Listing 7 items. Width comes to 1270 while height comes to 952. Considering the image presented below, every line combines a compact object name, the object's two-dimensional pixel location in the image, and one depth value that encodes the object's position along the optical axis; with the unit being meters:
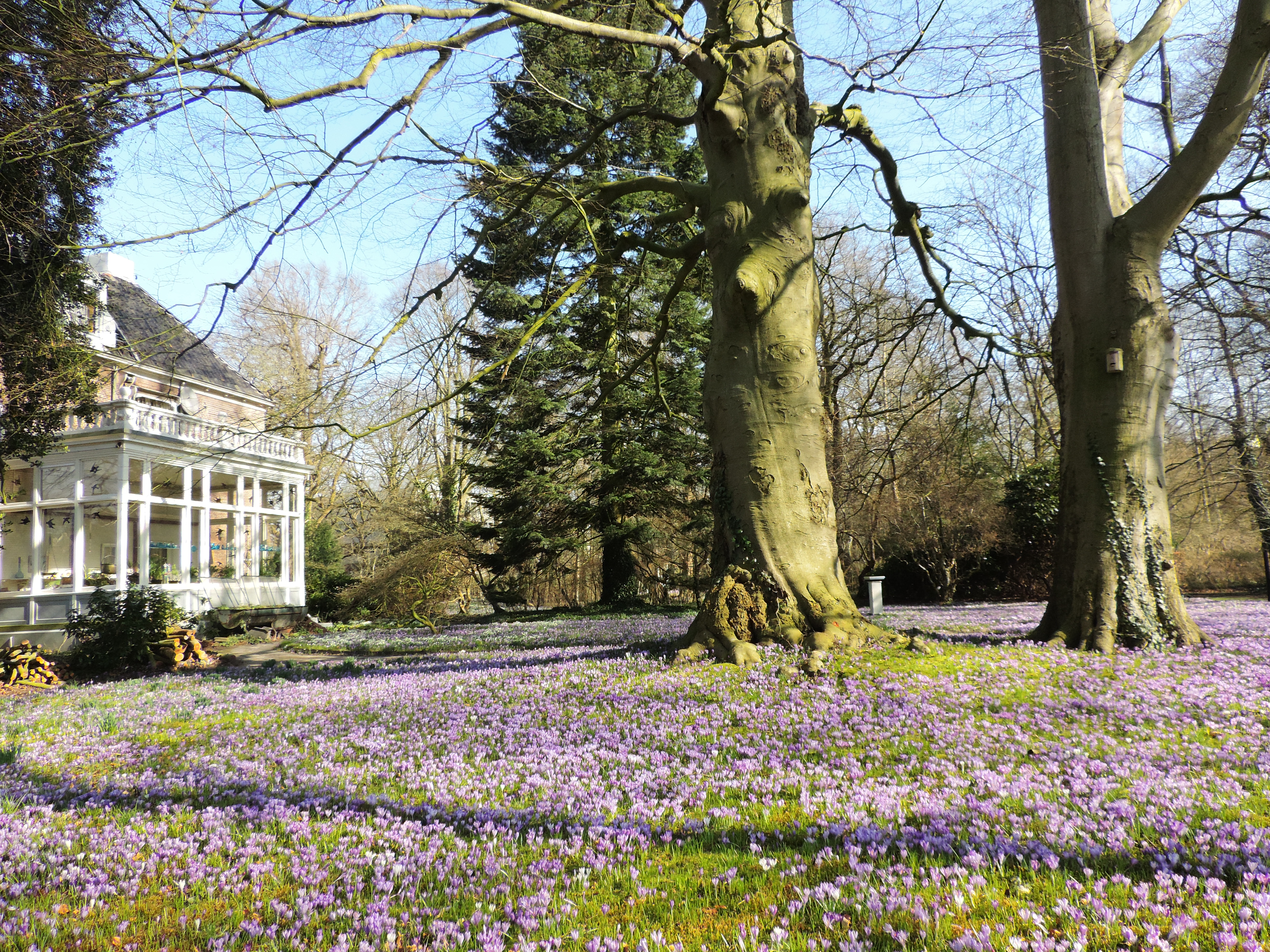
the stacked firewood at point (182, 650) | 11.91
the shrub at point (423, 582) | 19.75
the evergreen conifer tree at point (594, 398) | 17.19
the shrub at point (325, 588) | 24.19
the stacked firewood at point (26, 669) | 10.39
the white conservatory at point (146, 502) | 17.77
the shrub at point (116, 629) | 11.55
